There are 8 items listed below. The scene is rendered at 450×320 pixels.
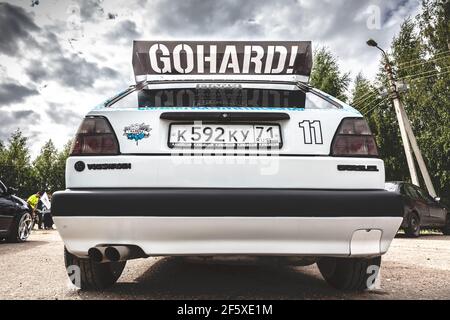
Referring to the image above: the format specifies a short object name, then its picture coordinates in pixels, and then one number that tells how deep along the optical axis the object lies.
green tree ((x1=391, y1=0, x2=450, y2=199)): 23.06
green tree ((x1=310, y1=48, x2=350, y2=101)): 29.05
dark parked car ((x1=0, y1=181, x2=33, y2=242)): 8.05
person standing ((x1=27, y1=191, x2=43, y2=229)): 16.85
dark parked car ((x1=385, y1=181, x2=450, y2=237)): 10.84
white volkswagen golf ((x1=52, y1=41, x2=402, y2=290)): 2.55
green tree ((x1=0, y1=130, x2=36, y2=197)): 41.69
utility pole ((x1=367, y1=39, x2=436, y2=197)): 17.75
